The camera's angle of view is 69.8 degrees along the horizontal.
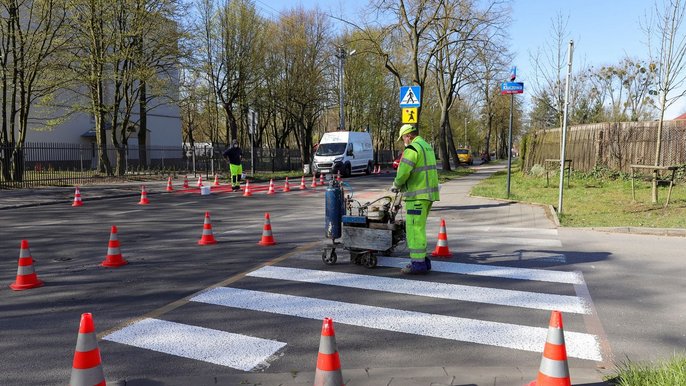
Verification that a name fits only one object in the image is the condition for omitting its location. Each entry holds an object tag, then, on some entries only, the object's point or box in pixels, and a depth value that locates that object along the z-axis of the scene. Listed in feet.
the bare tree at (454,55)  89.04
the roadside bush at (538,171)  78.54
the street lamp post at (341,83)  102.23
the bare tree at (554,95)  93.10
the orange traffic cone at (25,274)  20.11
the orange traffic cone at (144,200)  53.54
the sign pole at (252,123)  91.07
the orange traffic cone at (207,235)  29.45
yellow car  177.99
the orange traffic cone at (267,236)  29.32
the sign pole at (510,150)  49.70
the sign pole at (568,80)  36.51
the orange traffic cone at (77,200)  51.78
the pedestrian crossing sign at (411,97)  41.28
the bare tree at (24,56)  67.31
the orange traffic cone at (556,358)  10.34
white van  94.99
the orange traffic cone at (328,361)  10.52
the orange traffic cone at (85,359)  10.38
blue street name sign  47.11
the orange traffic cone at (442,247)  25.95
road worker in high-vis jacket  21.06
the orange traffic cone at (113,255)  23.97
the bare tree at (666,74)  43.39
